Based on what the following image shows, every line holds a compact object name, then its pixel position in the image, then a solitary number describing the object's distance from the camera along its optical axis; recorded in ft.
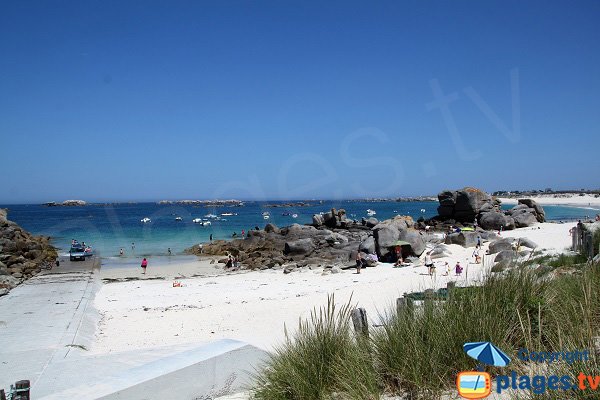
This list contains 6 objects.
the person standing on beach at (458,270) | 60.18
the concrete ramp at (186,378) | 19.07
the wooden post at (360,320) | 18.80
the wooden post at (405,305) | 17.80
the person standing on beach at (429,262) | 65.88
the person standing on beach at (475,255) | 65.41
